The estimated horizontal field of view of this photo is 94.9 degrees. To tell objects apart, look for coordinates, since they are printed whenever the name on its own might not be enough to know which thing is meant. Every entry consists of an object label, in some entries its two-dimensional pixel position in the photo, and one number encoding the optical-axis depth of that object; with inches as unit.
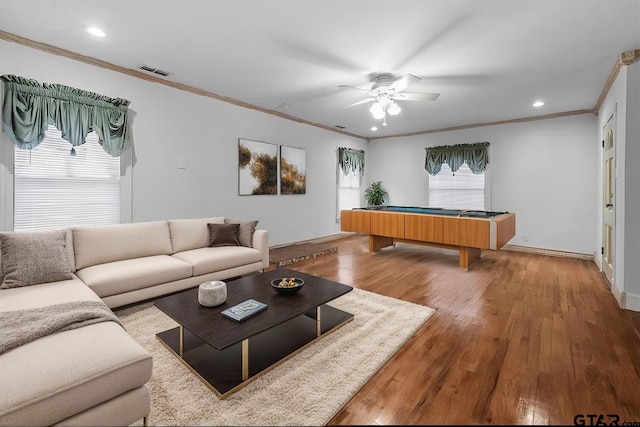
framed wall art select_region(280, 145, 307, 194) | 215.2
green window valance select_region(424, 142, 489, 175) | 227.6
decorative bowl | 87.1
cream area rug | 58.6
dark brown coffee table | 67.1
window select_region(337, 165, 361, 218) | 270.2
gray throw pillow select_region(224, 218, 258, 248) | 148.8
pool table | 152.3
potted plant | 281.3
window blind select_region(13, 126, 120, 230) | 114.7
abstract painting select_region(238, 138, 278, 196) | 189.2
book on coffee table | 72.1
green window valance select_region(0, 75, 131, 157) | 108.5
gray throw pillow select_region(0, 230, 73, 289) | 87.6
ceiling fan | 137.2
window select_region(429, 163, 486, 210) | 235.6
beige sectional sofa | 44.6
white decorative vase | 79.4
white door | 134.6
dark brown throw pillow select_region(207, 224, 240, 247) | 145.7
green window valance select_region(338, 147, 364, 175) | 264.4
